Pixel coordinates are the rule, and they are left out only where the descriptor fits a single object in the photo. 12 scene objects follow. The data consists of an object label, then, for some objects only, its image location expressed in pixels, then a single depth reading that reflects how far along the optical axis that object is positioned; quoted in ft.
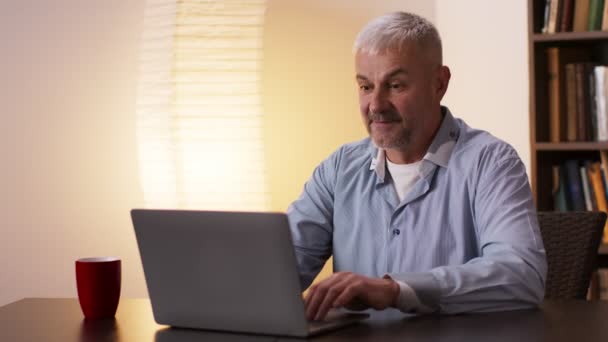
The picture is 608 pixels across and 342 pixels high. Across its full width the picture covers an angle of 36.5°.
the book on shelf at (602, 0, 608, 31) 9.50
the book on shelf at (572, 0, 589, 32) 9.61
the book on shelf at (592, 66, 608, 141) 9.50
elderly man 5.79
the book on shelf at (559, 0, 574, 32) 9.62
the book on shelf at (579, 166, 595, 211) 9.78
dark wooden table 4.29
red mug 5.07
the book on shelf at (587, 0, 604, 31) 9.56
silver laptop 4.23
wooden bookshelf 9.53
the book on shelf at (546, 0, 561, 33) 9.61
